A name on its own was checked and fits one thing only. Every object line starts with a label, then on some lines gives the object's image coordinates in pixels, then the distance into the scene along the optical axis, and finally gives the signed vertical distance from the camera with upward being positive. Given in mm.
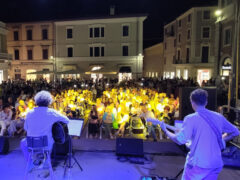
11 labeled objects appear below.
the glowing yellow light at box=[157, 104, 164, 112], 8989 -1179
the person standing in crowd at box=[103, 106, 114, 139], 7821 -1541
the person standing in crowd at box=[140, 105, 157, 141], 7497 -1469
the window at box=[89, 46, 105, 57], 31188 +4326
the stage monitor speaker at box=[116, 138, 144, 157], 5824 -1878
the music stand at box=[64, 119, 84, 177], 4598 -1055
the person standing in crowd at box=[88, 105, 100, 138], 7812 -1667
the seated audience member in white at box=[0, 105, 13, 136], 7666 -1422
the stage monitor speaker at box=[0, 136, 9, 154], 5875 -1836
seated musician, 3486 -646
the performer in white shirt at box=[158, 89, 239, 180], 2500 -681
